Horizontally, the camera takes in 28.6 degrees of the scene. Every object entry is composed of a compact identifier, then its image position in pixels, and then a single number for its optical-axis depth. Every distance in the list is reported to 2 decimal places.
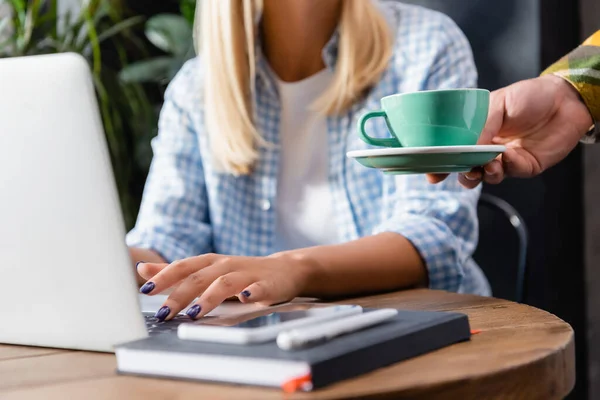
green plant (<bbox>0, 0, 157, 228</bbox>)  2.83
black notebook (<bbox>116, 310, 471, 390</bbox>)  0.86
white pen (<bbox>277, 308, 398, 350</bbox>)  0.89
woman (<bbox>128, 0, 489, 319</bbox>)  1.75
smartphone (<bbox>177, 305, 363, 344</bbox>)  0.91
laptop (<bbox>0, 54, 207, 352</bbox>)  0.93
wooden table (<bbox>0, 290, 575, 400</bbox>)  0.86
